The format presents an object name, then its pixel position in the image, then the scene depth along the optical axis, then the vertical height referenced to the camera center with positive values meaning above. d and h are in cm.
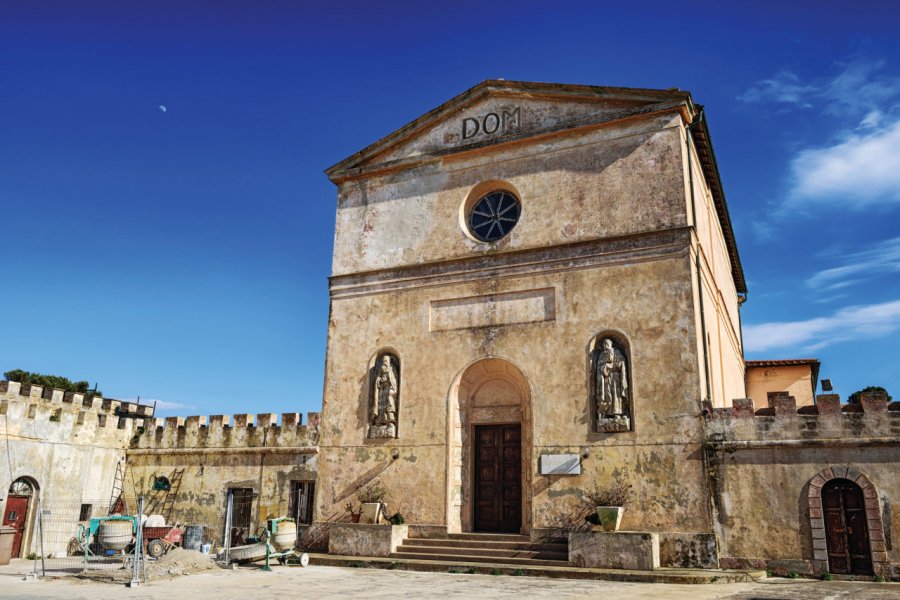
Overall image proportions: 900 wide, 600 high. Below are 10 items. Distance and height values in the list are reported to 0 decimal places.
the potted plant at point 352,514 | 1791 -88
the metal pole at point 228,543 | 1544 -145
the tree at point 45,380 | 4553 +587
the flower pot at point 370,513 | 1731 -82
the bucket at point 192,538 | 1941 -169
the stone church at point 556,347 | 1448 +320
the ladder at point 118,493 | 2517 -68
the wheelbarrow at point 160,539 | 1748 -166
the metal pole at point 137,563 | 1263 -158
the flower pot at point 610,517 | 1464 -69
